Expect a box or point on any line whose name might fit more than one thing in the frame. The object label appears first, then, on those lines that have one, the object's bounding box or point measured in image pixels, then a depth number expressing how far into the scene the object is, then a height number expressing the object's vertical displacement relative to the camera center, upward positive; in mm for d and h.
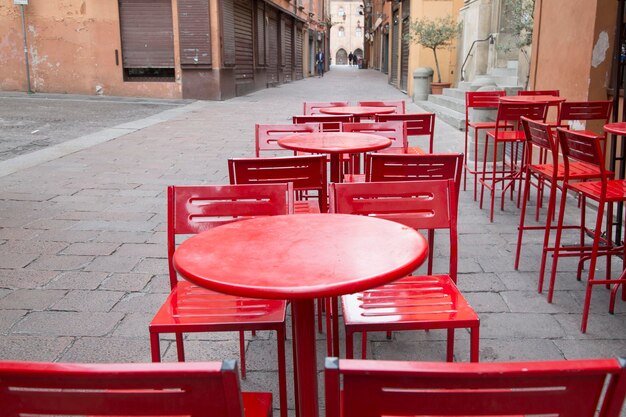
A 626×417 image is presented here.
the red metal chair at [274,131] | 4855 -415
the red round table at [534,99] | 5809 -219
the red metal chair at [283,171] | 3213 -491
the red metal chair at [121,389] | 1021 -526
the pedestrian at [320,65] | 40688 +861
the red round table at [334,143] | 4004 -446
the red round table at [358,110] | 6293 -348
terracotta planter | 17312 -271
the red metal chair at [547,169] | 3727 -607
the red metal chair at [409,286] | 2195 -857
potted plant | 16688 +1191
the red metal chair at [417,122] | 5551 -402
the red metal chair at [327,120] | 5207 -383
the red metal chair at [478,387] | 1009 -515
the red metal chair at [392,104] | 6938 -311
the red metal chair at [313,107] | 6856 -327
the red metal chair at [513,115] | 5723 -360
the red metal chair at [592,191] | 3203 -638
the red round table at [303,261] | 1493 -490
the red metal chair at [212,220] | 2289 -589
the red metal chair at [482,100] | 6785 -256
